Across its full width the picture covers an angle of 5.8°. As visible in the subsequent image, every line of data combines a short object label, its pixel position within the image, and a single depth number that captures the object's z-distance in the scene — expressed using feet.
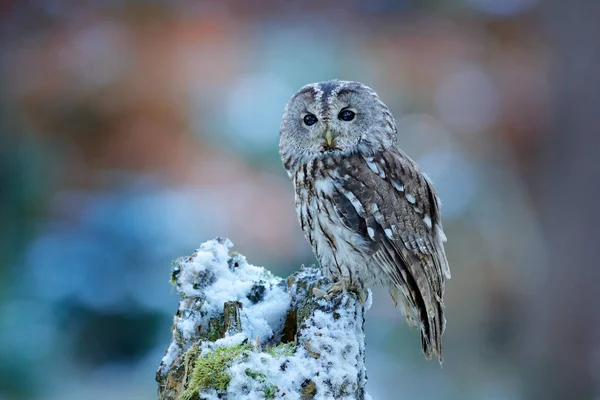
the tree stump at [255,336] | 23.83
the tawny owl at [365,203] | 24.69
